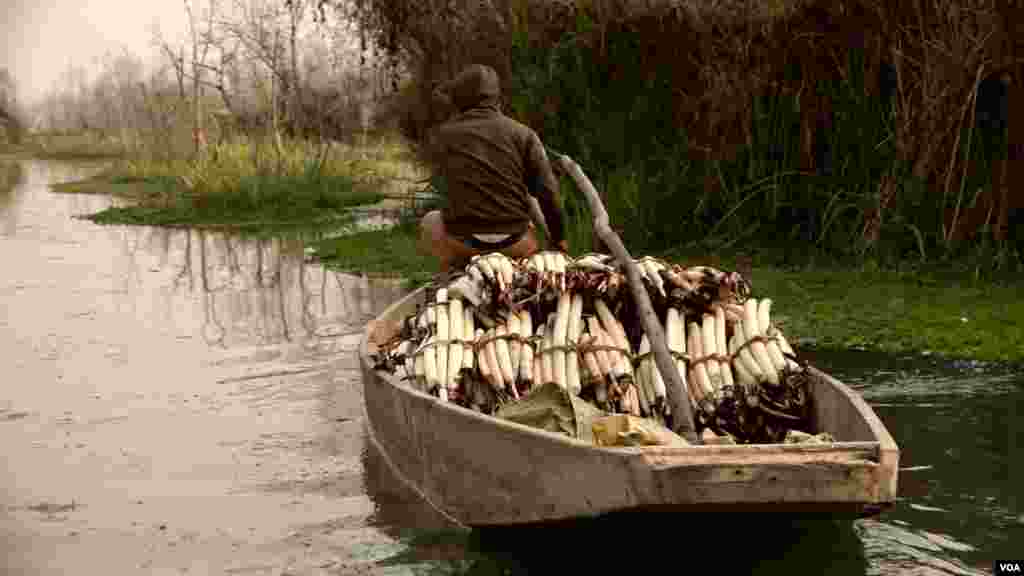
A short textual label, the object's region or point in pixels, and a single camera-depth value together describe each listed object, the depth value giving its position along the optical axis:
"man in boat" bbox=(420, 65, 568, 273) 7.67
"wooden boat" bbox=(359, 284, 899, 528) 4.48
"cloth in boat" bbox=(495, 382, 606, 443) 5.51
